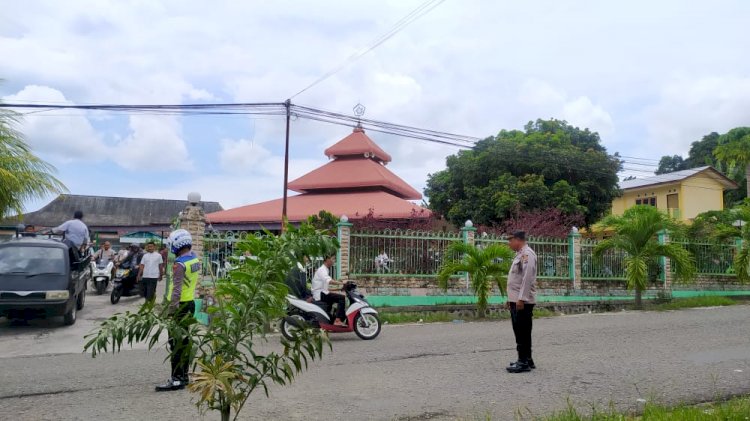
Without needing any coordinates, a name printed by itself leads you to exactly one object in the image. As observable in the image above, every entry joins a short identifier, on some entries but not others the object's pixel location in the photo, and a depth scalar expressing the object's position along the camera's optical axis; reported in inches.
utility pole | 835.8
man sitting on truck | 495.3
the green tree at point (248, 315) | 126.4
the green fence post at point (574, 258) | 621.9
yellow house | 1352.1
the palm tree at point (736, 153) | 1088.2
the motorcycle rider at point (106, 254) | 717.5
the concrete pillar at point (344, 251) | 515.8
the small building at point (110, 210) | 1814.6
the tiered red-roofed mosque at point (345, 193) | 1032.2
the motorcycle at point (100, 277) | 641.0
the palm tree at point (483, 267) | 494.3
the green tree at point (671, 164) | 2029.0
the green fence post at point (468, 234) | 561.6
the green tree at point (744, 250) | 686.5
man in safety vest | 241.1
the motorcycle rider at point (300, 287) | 379.9
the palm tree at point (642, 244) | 578.2
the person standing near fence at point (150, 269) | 514.0
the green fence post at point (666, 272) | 682.8
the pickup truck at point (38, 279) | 395.2
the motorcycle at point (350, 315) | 373.7
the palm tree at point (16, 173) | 500.7
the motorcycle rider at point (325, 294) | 390.0
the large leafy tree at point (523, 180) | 904.9
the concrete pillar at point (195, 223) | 460.8
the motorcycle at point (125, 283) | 574.6
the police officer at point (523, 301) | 274.7
